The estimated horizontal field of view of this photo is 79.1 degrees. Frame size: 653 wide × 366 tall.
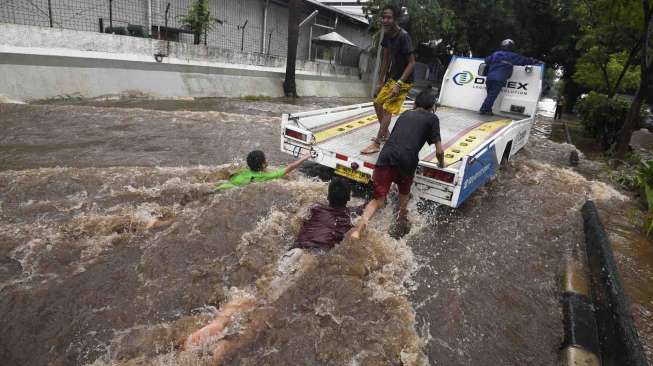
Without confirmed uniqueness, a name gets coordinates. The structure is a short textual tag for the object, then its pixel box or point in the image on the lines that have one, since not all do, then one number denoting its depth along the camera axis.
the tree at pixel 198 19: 14.08
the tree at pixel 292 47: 15.50
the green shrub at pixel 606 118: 10.36
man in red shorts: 3.94
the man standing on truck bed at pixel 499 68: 8.13
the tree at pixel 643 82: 7.97
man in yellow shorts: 4.97
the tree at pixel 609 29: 9.21
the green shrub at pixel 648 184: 4.83
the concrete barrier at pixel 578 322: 2.68
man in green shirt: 4.21
